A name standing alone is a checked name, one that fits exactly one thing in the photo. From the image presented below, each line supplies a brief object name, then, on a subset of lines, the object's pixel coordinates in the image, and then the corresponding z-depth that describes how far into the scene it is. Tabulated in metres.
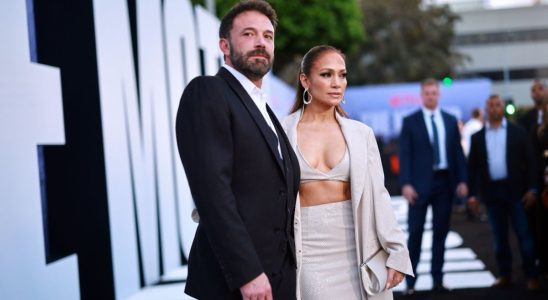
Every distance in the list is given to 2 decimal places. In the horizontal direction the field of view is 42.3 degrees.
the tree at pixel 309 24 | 30.06
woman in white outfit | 3.45
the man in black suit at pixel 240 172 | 2.53
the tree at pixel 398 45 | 48.06
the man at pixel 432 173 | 7.01
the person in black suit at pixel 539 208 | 7.50
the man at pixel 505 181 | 7.10
